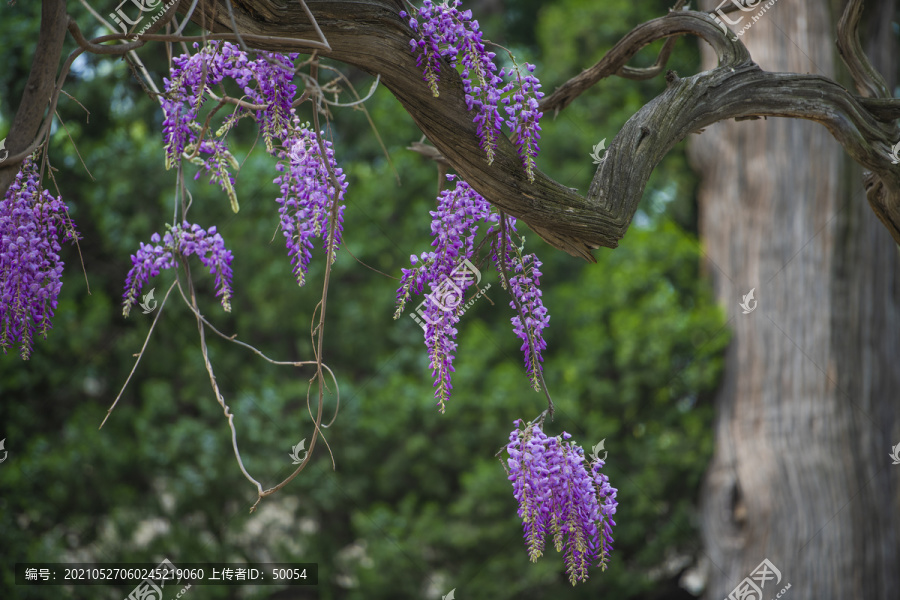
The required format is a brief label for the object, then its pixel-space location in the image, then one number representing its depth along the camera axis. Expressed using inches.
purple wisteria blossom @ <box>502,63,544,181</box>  151.1
